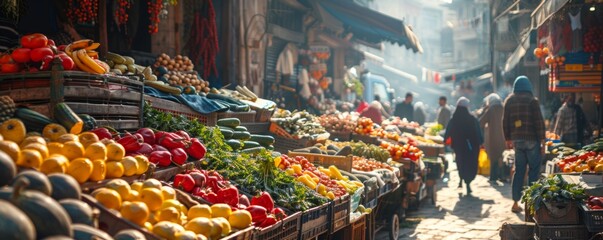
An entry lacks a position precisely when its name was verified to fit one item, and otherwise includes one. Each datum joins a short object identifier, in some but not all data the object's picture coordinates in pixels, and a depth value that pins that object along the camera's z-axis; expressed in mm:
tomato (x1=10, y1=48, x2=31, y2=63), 7004
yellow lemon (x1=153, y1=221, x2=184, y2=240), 4715
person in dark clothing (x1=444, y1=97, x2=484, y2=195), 15438
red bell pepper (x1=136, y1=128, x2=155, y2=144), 7102
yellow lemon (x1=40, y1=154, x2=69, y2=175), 4848
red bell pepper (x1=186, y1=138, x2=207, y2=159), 7320
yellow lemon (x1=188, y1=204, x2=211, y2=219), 5418
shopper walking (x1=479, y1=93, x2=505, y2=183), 17562
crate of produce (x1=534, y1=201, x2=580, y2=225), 7934
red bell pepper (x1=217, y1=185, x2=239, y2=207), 6160
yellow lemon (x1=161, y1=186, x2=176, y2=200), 5410
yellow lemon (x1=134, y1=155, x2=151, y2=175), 5865
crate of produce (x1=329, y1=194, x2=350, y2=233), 7695
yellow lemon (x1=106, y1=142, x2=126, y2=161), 5688
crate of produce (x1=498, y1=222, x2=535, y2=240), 8672
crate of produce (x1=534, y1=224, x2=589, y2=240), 7871
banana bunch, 7383
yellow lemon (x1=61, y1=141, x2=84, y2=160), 5316
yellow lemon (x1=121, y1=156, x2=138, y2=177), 5680
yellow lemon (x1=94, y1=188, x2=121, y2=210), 4750
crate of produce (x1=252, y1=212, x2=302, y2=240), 5695
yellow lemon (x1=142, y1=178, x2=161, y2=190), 5391
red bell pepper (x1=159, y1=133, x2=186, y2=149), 7047
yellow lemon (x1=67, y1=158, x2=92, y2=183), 5062
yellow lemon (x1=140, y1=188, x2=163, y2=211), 5102
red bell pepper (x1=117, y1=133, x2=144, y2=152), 6398
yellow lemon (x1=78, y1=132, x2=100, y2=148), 5734
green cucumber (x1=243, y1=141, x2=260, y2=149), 9872
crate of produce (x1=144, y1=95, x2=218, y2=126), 9266
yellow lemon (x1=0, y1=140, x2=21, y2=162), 4668
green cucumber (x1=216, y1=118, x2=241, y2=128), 10379
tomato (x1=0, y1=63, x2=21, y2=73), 6945
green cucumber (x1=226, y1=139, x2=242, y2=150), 9102
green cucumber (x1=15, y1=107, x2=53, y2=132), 6223
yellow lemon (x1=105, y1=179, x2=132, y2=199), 4988
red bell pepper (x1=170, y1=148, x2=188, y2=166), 6805
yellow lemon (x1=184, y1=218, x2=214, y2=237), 5086
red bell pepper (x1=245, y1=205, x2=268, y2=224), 5949
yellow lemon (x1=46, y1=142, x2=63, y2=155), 5266
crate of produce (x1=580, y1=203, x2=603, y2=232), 7422
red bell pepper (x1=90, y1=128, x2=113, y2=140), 6391
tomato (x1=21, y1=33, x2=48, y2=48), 7129
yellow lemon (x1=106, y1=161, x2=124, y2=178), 5480
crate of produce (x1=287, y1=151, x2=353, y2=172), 10117
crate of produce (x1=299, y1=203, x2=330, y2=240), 6805
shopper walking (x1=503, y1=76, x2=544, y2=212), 12664
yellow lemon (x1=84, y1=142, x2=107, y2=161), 5453
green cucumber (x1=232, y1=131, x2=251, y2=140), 10055
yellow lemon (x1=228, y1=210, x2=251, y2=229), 5559
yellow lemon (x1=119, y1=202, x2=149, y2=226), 4684
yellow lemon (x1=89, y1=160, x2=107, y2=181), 5230
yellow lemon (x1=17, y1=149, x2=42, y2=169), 4762
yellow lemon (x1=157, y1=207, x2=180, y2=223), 5012
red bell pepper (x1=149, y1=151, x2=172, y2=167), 6492
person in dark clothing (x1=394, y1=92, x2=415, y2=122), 22791
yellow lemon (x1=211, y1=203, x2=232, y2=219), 5621
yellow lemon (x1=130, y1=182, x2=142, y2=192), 5328
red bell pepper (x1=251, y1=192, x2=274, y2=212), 6426
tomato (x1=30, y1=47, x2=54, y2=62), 7004
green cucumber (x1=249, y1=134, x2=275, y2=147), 10672
